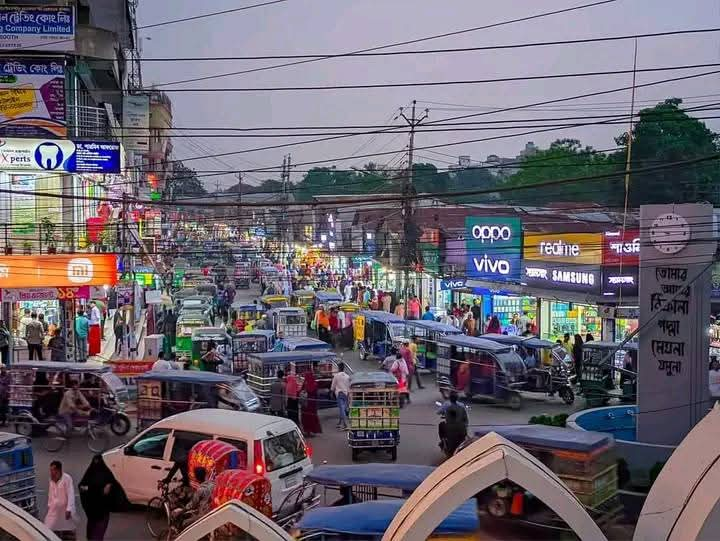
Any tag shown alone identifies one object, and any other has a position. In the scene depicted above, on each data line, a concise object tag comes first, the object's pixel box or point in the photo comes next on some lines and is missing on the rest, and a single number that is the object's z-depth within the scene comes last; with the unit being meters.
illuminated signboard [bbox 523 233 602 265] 23.50
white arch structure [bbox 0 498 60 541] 5.00
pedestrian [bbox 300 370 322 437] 15.52
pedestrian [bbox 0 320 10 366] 20.88
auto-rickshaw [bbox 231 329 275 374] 22.91
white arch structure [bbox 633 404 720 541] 4.64
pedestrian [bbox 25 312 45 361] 20.30
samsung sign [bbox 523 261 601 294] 22.47
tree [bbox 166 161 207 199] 75.92
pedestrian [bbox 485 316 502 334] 25.14
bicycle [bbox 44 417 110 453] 14.08
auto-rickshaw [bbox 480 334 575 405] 18.83
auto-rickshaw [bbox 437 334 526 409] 18.30
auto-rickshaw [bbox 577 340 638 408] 18.58
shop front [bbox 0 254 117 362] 19.31
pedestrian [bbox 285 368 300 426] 15.87
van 10.09
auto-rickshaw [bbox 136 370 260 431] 14.45
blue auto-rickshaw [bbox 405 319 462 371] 22.05
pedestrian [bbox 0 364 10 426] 15.11
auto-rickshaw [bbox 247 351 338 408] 17.77
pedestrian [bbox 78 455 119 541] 9.21
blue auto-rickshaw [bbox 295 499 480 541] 7.16
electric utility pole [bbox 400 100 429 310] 28.44
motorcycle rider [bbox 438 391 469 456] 13.25
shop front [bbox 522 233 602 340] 22.94
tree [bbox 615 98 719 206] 37.44
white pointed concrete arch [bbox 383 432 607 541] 4.74
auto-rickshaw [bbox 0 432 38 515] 9.89
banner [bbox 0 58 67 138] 22.56
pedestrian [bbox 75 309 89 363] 23.11
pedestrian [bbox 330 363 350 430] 16.02
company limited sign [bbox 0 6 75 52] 23.14
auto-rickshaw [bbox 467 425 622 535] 9.56
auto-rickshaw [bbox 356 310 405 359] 24.16
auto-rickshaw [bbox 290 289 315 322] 35.38
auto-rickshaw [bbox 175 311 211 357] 26.36
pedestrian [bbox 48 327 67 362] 20.16
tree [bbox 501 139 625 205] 45.38
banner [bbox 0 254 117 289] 19.28
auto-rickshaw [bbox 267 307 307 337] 28.64
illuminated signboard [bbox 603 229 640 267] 22.38
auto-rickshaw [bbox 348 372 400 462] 13.75
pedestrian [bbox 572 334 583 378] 19.97
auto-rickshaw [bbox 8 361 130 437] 14.72
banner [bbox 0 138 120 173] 21.38
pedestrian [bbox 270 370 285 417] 15.94
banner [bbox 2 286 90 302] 19.56
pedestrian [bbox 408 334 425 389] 20.78
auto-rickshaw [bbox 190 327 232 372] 22.98
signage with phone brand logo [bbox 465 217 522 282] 25.16
